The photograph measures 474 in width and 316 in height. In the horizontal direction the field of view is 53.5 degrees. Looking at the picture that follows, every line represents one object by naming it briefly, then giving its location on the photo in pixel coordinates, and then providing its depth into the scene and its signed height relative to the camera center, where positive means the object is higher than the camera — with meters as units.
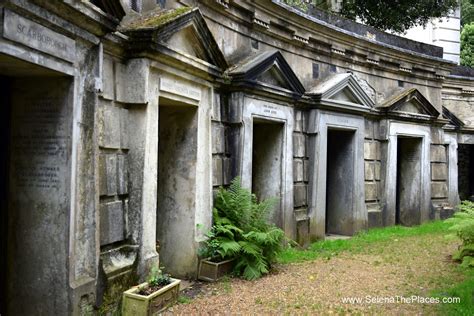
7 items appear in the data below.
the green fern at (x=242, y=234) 6.21 -0.76
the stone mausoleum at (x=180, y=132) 4.02 +0.63
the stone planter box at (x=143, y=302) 4.46 -1.21
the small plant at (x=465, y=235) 7.03 -0.82
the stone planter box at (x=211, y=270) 6.02 -1.19
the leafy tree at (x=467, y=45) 20.63 +6.07
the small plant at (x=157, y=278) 4.85 -1.05
